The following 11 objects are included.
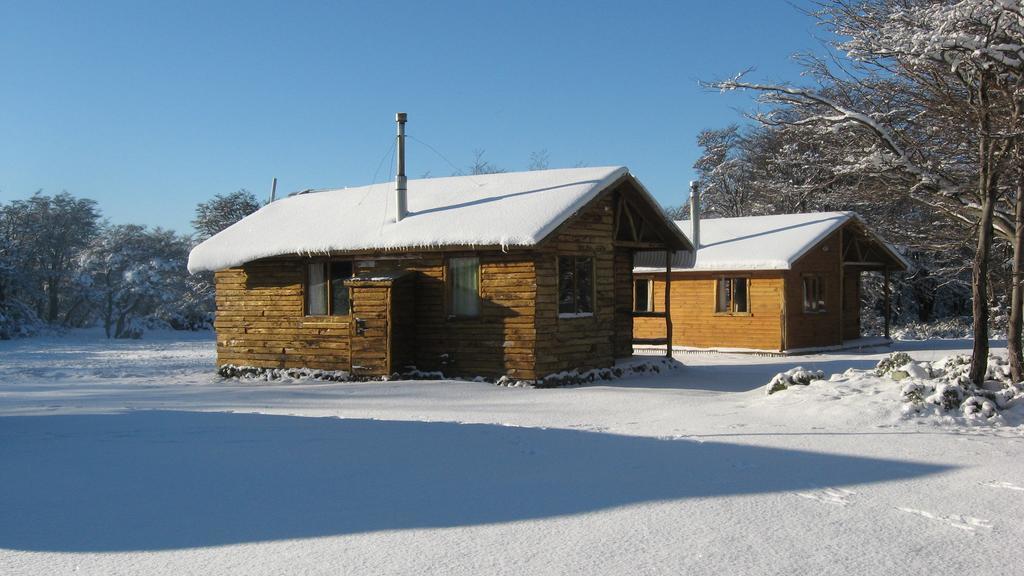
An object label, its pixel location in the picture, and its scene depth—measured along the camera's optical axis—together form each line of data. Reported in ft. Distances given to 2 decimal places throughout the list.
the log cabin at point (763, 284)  79.66
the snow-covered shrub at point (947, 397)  33.91
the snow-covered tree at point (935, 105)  32.40
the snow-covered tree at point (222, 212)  147.95
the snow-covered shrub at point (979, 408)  33.40
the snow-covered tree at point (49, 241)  145.07
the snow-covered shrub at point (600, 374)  52.60
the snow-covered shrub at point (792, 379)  41.50
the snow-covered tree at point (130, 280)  142.82
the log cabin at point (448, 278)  52.80
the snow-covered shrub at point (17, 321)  112.98
